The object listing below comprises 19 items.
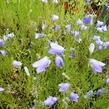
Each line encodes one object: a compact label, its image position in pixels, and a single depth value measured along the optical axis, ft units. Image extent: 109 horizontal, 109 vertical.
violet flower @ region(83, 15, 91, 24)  1.96
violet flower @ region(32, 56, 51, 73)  1.36
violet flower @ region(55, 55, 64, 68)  1.39
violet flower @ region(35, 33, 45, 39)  1.84
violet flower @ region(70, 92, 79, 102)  1.51
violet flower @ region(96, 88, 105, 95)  1.65
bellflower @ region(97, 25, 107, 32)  2.03
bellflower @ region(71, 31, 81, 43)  1.79
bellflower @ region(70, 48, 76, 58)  1.72
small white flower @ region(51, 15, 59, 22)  2.02
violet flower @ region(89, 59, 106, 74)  1.41
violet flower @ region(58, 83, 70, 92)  1.43
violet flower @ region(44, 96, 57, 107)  1.48
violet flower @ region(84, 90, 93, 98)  1.59
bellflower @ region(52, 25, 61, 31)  2.00
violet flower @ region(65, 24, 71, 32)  1.93
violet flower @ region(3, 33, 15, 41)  1.86
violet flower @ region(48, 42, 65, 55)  1.37
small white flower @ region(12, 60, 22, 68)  1.62
